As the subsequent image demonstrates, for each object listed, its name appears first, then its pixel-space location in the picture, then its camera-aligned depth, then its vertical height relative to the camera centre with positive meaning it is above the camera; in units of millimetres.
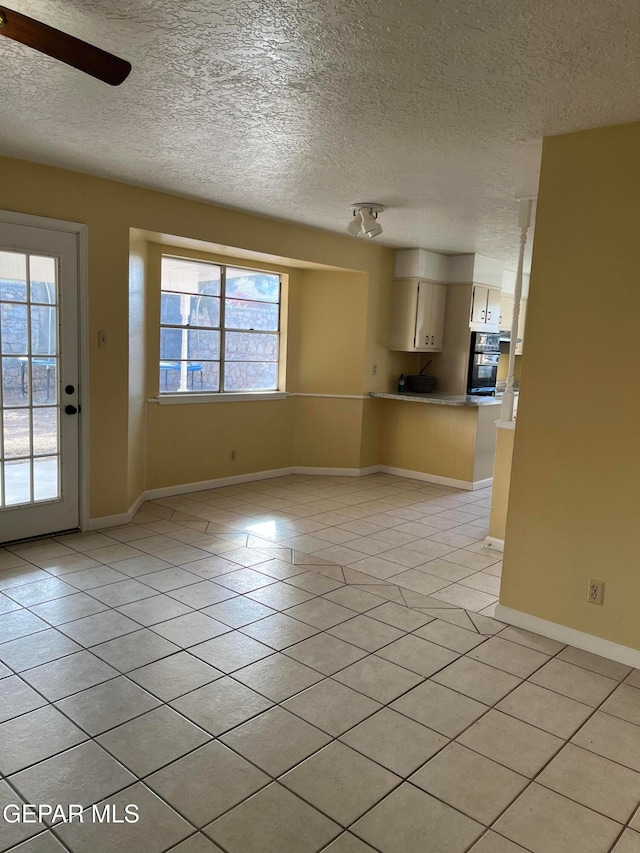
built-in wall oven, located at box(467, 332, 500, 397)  6758 -205
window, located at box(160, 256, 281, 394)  5473 +20
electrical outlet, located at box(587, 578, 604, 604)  2879 -1109
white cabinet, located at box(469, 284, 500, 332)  6645 +383
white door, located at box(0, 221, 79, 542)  3844 -383
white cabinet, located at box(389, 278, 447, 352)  6480 +279
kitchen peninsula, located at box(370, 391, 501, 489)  6141 -959
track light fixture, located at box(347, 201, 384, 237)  4512 +859
